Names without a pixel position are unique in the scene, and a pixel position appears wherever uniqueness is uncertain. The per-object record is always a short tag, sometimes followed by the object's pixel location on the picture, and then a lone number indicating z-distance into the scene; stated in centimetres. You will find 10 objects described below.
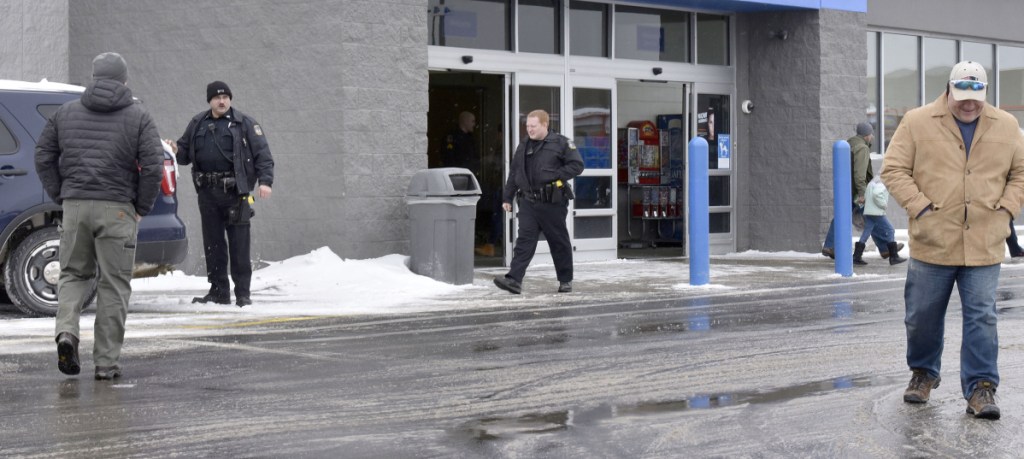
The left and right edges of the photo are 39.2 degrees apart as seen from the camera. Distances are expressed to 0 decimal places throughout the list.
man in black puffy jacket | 812
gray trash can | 1423
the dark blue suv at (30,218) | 1089
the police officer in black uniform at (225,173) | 1205
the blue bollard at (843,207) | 1557
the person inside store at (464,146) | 1888
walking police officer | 1361
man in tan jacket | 689
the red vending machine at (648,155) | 2145
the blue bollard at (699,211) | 1432
